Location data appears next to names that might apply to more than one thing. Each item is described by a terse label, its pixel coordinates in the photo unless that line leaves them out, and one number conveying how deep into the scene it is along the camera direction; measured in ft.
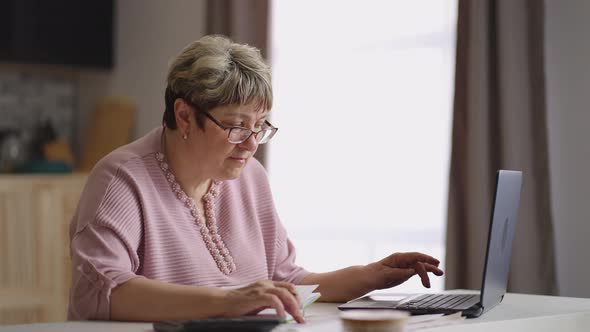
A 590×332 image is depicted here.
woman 5.90
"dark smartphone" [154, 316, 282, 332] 4.68
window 11.24
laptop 5.72
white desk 5.32
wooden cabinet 13.28
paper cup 4.41
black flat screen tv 14.11
